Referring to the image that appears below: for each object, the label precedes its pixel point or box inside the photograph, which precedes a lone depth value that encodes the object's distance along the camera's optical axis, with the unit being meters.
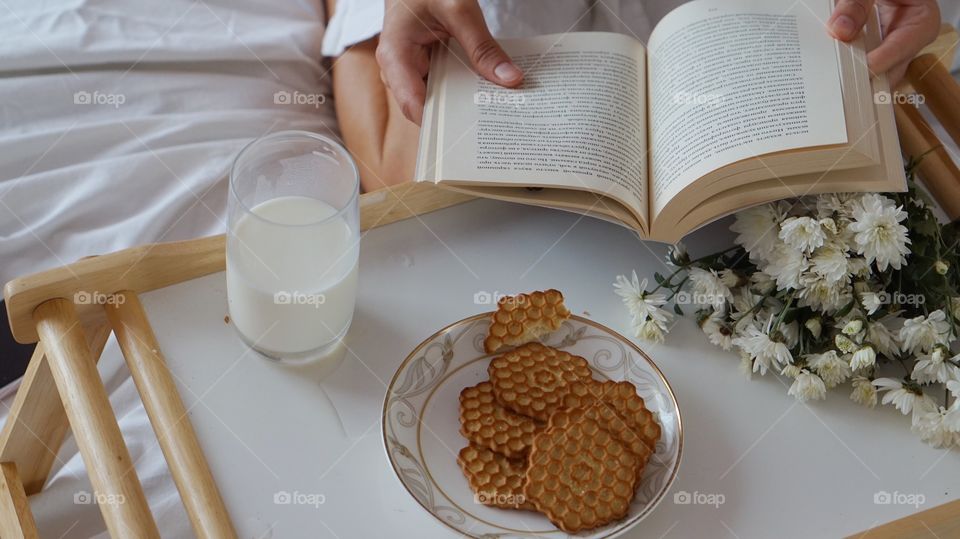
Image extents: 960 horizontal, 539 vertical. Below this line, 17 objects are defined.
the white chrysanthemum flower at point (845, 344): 0.85
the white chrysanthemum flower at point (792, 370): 0.87
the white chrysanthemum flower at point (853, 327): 0.85
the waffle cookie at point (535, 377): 0.82
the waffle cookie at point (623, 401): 0.81
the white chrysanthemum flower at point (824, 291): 0.86
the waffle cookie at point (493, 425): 0.80
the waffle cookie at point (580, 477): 0.75
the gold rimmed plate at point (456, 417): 0.77
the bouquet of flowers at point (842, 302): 0.85
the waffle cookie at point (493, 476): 0.77
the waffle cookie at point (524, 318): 0.86
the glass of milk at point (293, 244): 0.78
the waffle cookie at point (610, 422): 0.79
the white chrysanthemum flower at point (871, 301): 0.85
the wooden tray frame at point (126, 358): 0.76
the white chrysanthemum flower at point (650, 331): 0.91
